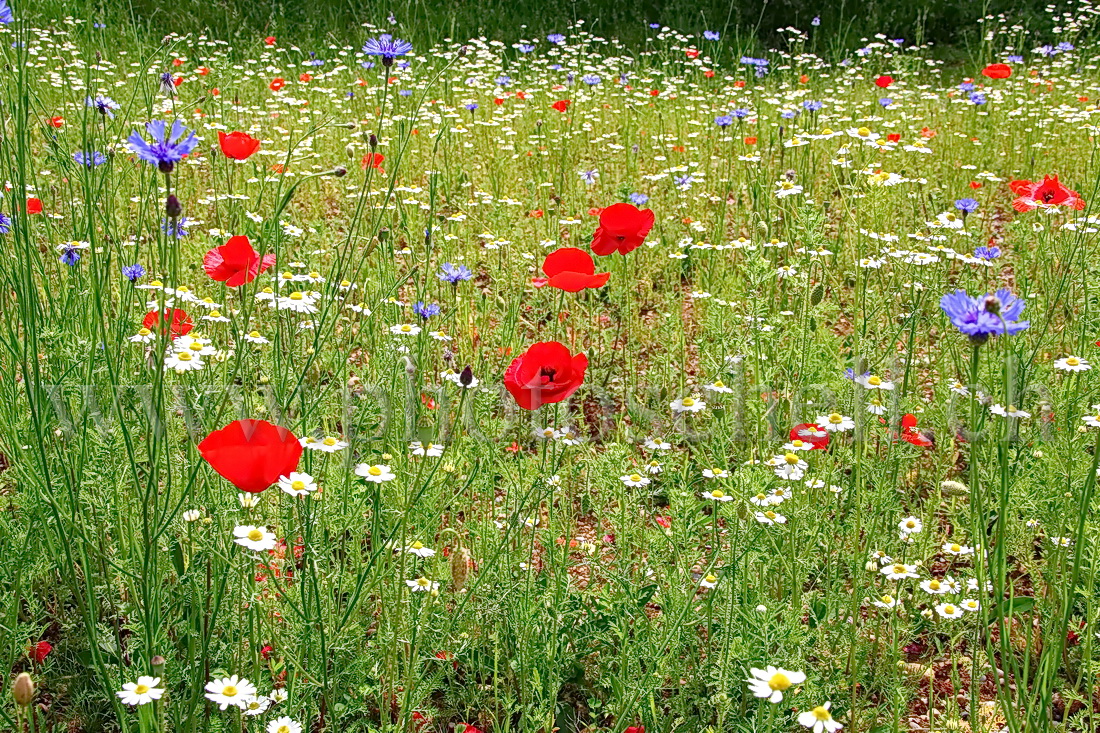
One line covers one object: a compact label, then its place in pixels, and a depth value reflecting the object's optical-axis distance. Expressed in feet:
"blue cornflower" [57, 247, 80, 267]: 6.99
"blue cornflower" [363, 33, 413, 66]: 6.89
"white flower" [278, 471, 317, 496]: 6.27
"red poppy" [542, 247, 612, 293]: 6.64
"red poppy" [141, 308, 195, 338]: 7.16
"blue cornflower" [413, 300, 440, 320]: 7.37
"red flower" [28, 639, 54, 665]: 6.55
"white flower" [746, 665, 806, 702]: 6.04
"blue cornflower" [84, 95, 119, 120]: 6.56
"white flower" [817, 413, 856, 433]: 7.03
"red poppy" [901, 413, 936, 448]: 7.23
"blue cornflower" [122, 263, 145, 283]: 7.03
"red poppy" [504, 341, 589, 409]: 6.40
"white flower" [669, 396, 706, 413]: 7.30
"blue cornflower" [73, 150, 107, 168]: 6.32
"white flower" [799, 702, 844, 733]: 6.07
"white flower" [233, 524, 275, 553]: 6.16
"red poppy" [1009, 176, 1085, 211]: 8.13
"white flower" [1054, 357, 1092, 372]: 7.45
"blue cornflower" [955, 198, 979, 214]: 8.86
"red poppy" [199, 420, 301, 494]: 5.95
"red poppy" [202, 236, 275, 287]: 6.77
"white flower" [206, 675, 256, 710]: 6.11
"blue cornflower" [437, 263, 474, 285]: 7.94
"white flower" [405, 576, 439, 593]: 6.58
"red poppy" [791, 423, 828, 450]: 7.01
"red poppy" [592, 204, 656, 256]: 6.94
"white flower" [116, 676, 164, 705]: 5.98
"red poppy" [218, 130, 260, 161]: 7.60
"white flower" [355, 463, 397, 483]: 6.44
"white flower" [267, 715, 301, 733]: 6.12
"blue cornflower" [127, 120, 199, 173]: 5.84
